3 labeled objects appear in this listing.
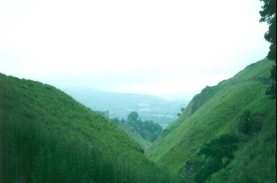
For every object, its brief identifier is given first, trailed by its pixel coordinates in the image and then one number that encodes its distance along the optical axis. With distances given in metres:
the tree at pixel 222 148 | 35.03
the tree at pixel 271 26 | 22.52
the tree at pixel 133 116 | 192.50
